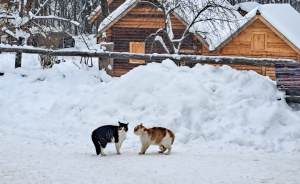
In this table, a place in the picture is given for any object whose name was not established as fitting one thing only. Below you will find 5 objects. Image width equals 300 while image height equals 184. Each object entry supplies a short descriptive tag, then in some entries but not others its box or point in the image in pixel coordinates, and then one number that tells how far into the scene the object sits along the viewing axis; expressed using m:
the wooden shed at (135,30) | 29.55
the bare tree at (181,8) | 21.58
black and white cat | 9.33
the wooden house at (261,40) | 29.50
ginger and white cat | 9.51
